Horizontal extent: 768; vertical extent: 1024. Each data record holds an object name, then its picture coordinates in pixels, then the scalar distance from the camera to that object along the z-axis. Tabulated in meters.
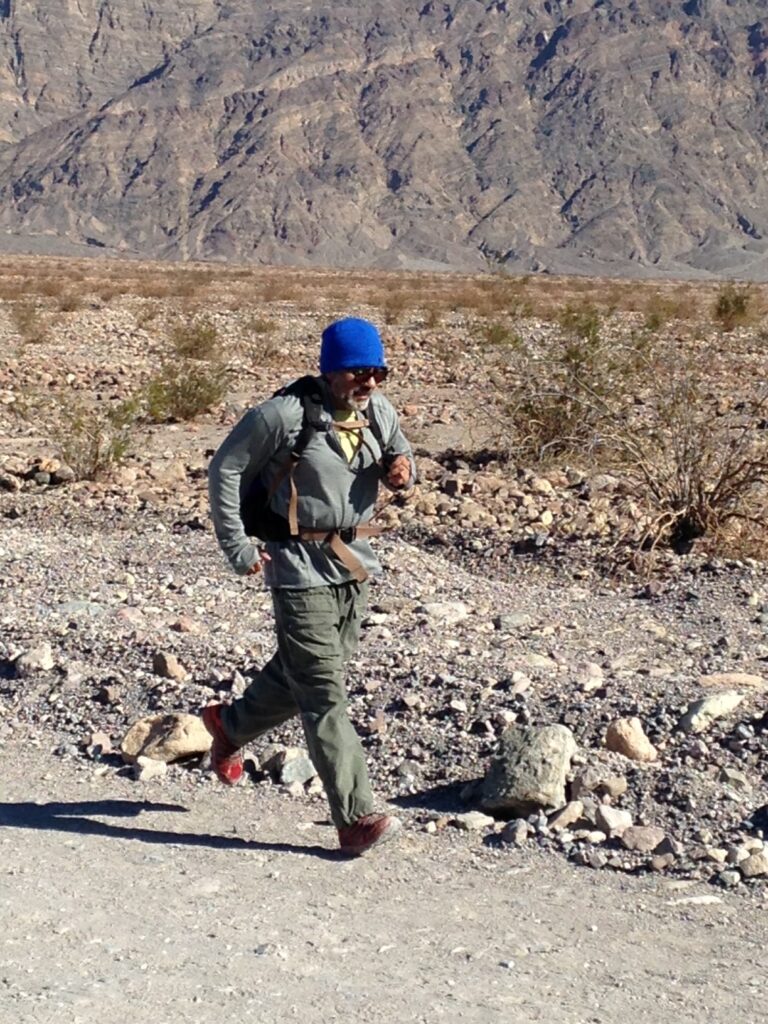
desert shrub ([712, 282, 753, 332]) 25.83
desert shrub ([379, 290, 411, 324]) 28.41
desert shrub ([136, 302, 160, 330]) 24.99
